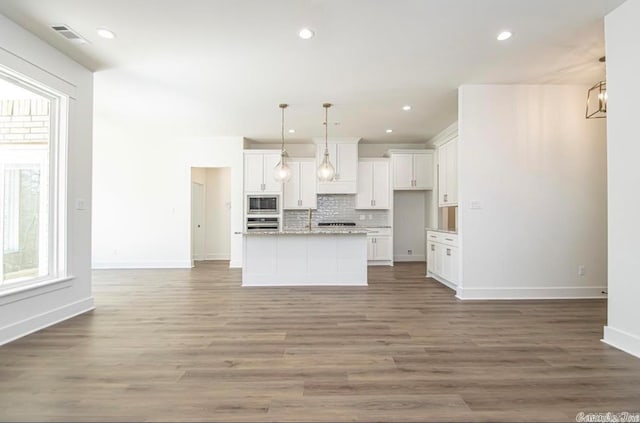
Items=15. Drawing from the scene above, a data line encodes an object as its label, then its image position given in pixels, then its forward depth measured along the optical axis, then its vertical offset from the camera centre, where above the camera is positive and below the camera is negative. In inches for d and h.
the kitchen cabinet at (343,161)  286.0 +46.6
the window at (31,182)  122.3 +12.3
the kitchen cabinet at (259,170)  280.8 +37.4
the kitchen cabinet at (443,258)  184.9 -28.4
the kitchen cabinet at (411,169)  289.1 +40.0
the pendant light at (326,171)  207.9 +27.4
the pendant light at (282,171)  210.7 +27.5
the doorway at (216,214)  324.8 -1.6
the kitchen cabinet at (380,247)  286.0 -30.5
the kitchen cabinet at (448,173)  209.3 +28.0
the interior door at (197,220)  294.0 -7.6
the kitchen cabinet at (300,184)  289.1 +26.0
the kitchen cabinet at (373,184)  292.2 +26.5
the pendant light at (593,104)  165.9 +58.1
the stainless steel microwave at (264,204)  282.0 +7.7
